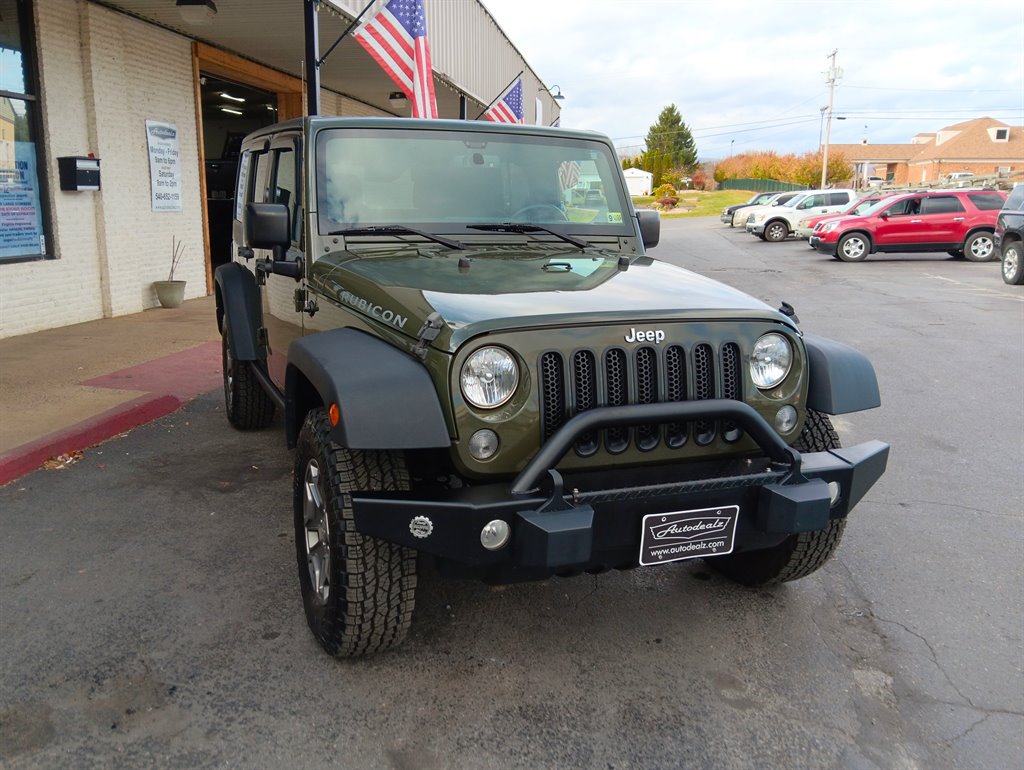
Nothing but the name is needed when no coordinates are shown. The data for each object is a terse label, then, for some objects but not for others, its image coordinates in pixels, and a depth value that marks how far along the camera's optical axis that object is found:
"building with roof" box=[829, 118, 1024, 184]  80.44
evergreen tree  99.06
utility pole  68.00
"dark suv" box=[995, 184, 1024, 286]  15.78
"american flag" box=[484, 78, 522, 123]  14.70
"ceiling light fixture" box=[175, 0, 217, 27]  8.63
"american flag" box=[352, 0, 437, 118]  9.20
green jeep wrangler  2.59
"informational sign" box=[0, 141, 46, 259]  8.80
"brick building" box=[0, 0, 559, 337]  8.94
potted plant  11.20
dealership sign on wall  11.17
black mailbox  9.41
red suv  21.33
